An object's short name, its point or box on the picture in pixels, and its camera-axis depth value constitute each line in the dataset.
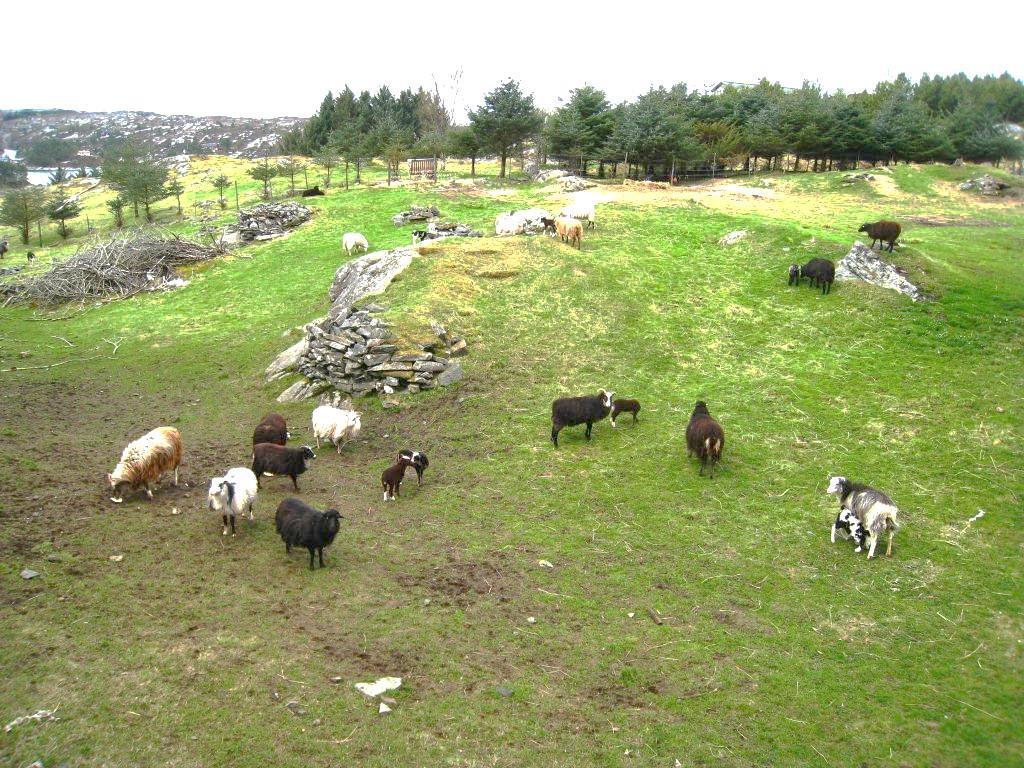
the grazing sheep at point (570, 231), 23.70
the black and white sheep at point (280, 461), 11.88
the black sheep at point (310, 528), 9.33
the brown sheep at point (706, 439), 12.41
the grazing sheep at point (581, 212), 26.27
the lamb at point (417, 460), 12.09
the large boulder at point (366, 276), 20.23
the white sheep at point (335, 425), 13.91
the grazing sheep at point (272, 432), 13.10
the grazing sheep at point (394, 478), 11.81
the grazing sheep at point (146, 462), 11.01
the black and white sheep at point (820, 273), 20.03
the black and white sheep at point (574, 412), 13.79
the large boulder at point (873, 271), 19.33
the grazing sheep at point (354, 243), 27.47
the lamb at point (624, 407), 14.42
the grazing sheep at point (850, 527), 10.10
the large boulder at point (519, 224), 25.70
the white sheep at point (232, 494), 10.05
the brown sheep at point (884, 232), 20.58
